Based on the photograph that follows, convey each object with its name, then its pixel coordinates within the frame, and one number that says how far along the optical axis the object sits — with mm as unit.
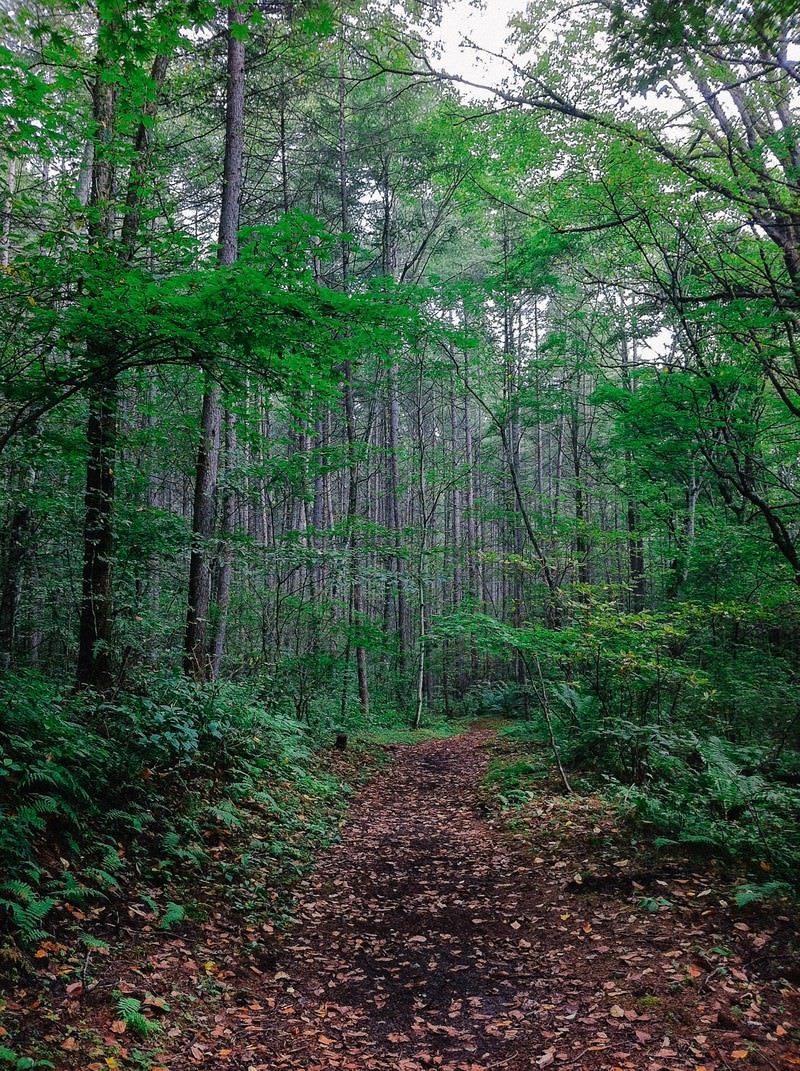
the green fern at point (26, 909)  3381
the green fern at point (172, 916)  4231
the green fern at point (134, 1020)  3221
